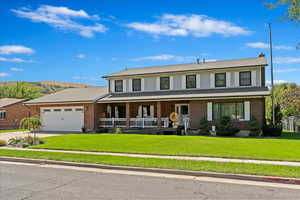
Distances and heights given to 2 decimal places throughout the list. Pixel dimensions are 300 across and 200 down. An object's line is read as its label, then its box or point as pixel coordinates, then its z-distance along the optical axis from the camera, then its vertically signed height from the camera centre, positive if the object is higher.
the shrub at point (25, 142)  16.42 -1.77
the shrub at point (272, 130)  20.44 -1.34
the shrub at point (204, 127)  21.88 -1.18
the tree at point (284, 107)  37.50 +0.71
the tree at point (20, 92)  58.66 +4.43
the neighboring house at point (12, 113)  35.84 -0.04
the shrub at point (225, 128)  20.91 -1.20
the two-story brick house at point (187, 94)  21.88 +1.55
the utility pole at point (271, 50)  27.11 +6.18
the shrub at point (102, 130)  24.83 -1.57
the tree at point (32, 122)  18.33 -0.62
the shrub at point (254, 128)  20.56 -1.19
